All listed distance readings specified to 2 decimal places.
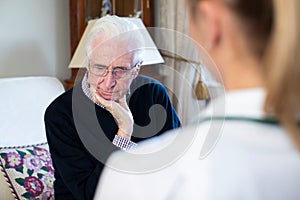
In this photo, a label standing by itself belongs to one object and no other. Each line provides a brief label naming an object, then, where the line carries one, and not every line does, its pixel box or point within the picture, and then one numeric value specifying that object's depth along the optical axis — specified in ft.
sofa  6.03
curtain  7.93
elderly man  4.70
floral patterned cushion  6.01
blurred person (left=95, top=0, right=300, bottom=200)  1.56
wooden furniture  7.74
